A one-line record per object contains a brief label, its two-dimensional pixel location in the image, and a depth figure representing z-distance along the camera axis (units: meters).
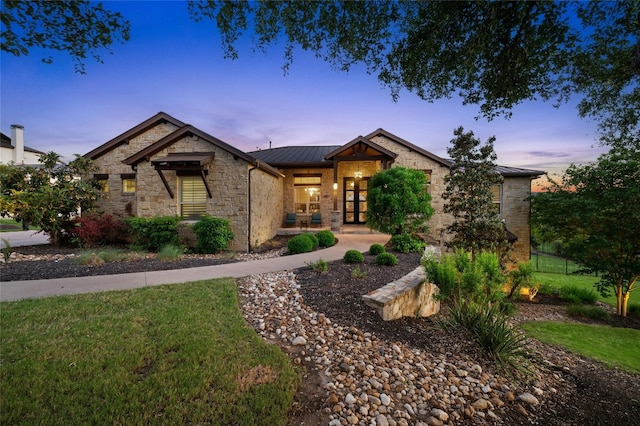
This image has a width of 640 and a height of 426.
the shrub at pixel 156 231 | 9.03
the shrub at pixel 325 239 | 9.82
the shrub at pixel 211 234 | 8.89
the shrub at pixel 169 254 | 7.68
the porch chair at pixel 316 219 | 14.34
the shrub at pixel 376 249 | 7.65
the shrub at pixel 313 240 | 9.27
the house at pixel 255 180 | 9.77
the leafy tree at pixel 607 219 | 8.09
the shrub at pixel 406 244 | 8.58
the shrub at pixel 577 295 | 9.94
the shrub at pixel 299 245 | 8.78
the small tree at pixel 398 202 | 8.74
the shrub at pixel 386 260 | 6.63
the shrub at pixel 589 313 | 8.22
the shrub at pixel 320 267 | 6.09
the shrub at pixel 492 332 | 3.31
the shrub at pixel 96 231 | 9.27
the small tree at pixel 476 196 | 8.12
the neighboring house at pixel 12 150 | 17.86
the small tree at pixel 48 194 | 8.92
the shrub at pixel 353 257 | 6.74
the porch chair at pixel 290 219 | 14.28
